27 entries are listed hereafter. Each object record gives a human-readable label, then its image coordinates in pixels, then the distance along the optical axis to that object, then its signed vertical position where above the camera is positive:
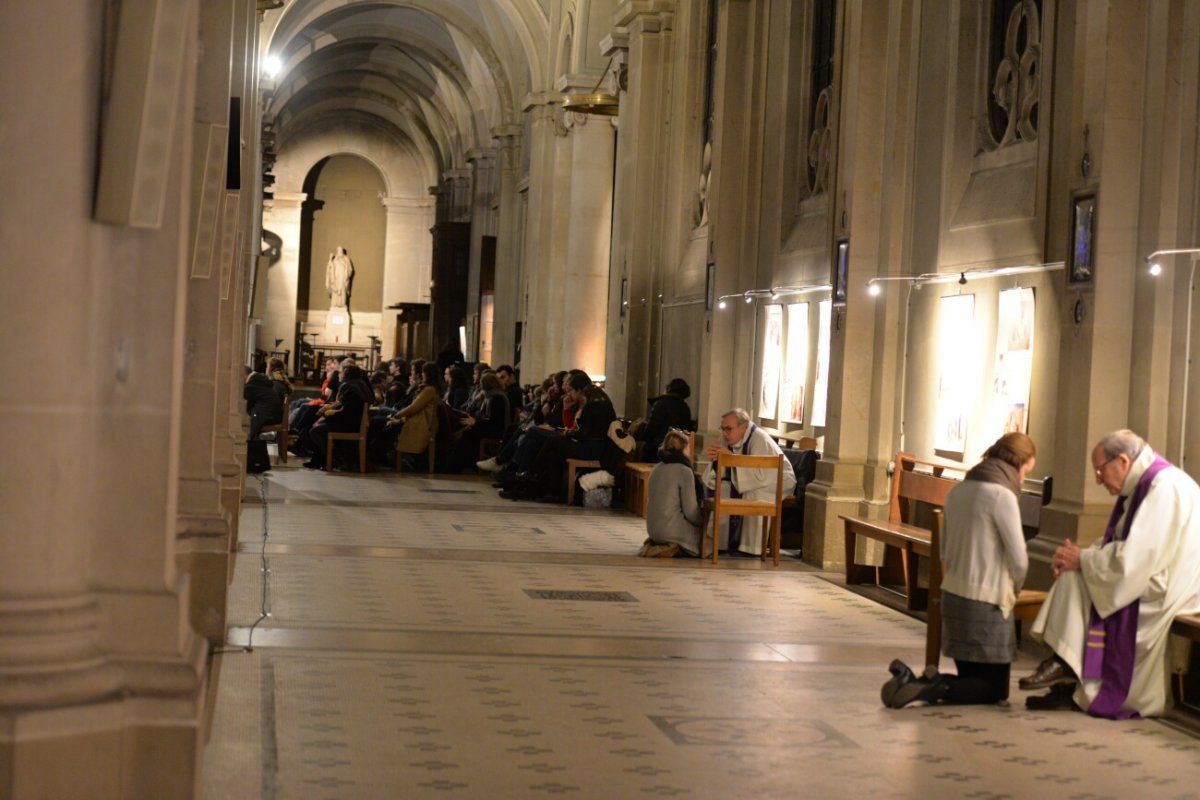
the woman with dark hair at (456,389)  22.91 -0.13
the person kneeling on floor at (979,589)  7.44 -0.86
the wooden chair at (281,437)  20.45 -0.89
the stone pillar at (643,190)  20.81 +2.66
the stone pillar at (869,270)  12.73 +1.07
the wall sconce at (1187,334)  8.84 +0.47
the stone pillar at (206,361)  7.70 +0.03
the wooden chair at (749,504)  12.58 -0.90
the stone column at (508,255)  34.44 +2.82
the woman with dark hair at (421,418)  20.45 -0.53
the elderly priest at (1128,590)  7.38 -0.83
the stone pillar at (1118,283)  8.95 +0.74
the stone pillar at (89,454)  4.54 -0.28
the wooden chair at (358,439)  20.19 -0.83
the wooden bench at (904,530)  10.95 -0.92
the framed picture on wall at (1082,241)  9.05 +0.99
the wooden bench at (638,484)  16.56 -1.03
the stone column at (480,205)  38.44 +4.38
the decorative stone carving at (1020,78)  11.31 +2.41
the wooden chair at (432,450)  21.08 -0.96
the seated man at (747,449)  13.10 -0.45
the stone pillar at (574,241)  27.36 +2.55
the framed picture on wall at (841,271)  12.98 +1.07
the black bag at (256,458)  19.56 -1.09
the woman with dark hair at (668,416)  16.97 -0.27
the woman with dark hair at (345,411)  20.09 -0.48
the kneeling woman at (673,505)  12.90 -0.94
